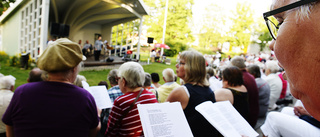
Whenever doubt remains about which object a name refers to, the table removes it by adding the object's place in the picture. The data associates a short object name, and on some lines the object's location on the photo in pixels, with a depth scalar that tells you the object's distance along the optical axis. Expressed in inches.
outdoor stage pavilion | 431.5
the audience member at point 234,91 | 111.7
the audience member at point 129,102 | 89.1
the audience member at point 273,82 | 199.3
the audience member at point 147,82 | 148.9
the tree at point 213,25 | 1255.5
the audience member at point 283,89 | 212.6
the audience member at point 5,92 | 111.3
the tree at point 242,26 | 1183.6
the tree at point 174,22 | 1156.5
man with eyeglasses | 20.4
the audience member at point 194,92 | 84.0
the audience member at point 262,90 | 174.2
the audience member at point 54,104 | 57.0
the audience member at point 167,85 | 144.8
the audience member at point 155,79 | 195.6
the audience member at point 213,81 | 185.3
